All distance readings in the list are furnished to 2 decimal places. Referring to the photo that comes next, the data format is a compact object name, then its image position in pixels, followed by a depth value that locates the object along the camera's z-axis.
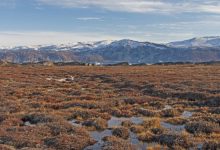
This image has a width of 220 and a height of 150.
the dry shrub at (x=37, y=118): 24.76
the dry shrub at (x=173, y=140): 18.66
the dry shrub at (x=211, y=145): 17.99
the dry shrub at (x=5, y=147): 17.03
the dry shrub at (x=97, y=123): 23.08
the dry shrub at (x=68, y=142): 18.47
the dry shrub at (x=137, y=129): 21.92
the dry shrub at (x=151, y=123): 23.45
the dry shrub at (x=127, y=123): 23.73
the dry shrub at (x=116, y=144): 17.67
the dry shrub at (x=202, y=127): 21.72
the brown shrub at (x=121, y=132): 20.80
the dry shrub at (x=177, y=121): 24.61
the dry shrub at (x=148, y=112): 27.86
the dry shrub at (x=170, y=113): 28.00
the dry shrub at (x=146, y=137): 20.00
